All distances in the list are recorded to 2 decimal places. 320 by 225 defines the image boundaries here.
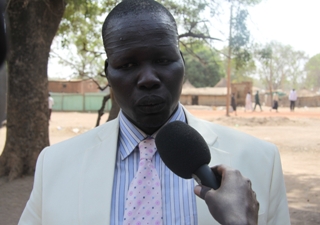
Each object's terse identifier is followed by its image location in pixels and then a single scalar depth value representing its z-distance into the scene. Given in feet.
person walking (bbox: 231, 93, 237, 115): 87.79
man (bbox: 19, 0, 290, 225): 5.57
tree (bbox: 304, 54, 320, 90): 208.33
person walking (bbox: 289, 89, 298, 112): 88.15
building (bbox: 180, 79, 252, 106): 135.95
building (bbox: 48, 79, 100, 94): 139.23
